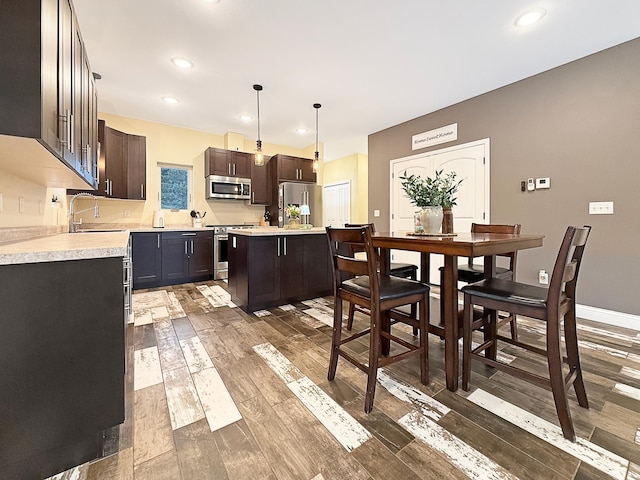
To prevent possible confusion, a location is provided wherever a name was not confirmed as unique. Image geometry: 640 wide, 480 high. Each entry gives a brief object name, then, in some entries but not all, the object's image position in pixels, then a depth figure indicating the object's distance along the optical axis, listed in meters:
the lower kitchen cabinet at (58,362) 1.04
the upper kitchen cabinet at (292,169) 5.47
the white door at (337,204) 7.93
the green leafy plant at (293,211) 3.45
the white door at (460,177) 3.87
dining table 1.45
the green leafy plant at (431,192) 2.03
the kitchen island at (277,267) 3.12
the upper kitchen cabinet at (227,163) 5.01
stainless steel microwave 5.05
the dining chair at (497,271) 2.29
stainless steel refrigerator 5.43
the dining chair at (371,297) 1.50
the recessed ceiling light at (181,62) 3.02
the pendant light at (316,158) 4.16
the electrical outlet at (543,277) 3.29
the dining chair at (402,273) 2.41
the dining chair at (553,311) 1.30
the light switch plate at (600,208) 2.83
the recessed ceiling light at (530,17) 2.32
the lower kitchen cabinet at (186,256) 4.46
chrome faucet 3.55
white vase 2.06
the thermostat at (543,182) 3.24
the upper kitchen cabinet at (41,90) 1.03
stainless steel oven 4.89
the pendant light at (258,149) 3.60
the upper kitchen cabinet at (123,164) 4.07
